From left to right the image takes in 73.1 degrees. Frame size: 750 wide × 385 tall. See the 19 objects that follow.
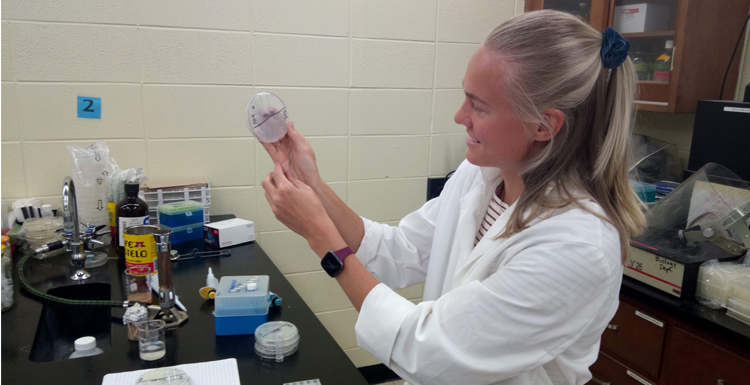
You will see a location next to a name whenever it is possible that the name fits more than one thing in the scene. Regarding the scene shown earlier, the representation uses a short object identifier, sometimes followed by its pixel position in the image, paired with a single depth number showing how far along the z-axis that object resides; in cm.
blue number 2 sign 204
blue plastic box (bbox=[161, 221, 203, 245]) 196
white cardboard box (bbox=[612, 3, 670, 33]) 226
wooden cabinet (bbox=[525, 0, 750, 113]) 214
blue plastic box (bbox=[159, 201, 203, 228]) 194
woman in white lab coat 96
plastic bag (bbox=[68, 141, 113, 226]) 195
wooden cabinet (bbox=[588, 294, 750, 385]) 157
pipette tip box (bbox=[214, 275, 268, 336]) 125
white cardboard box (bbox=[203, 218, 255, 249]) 195
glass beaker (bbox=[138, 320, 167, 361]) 114
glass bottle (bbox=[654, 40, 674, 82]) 220
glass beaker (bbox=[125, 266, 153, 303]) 144
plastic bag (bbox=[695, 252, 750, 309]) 162
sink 146
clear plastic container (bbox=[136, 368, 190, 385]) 100
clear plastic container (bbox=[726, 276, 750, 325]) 155
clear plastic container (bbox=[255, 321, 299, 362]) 115
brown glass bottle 169
